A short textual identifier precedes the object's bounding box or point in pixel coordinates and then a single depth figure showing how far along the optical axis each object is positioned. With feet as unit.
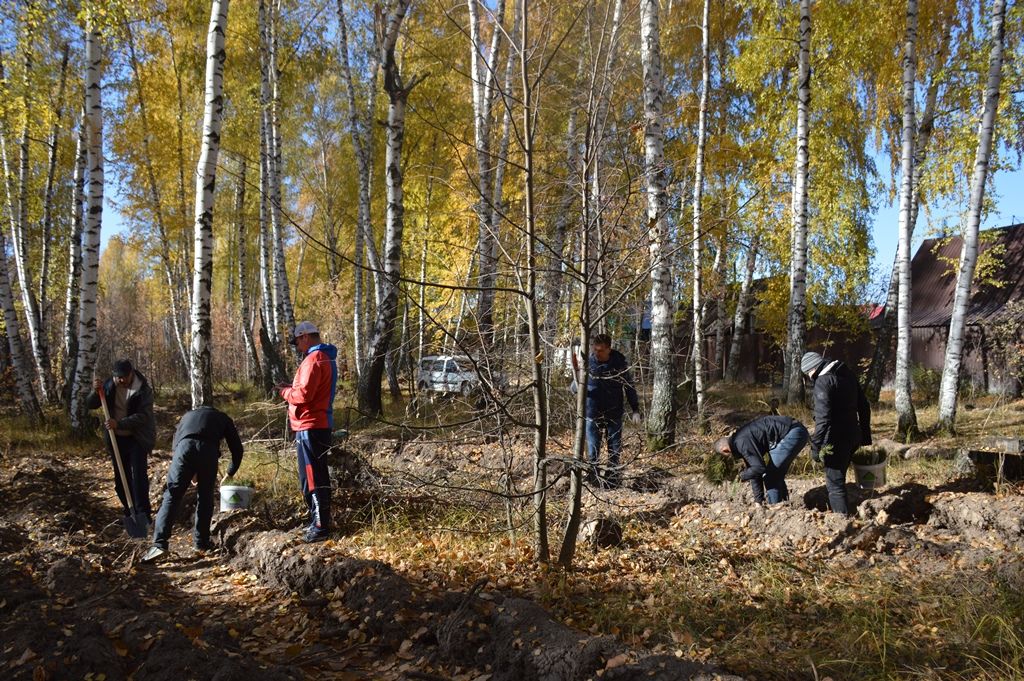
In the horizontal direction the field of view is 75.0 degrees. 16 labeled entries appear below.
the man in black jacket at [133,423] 20.18
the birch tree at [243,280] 56.90
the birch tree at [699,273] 35.13
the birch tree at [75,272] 39.68
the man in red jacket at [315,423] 17.76
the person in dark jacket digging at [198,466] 18.02
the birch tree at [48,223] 46.16
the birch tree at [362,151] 45.29
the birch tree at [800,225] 34.45
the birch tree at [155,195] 51.90
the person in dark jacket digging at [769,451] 19.76
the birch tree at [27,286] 45.32
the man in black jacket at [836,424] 18.53
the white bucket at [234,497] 20.47
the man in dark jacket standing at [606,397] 21.45
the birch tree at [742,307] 57.26
